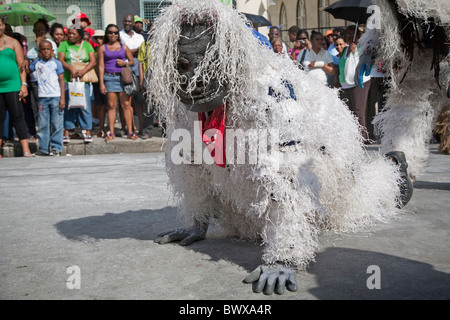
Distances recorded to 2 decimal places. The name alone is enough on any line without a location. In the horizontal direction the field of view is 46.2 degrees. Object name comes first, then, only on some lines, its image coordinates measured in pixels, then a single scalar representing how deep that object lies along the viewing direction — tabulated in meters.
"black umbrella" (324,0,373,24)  8.17
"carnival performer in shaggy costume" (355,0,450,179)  4.24
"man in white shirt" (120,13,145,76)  9.52
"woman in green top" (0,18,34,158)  7.95
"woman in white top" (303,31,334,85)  9.04
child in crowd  8.45
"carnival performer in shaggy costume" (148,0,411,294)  2.70
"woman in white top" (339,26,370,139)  8.75
